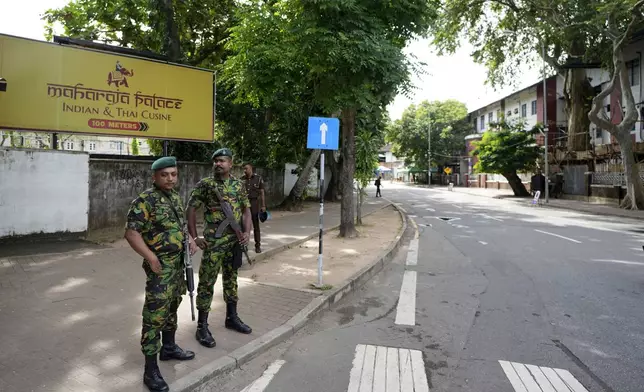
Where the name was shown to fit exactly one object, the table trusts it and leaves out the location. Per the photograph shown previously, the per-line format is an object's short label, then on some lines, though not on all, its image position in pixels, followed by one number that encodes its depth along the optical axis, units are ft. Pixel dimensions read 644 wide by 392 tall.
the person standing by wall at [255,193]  27.30
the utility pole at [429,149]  180.14
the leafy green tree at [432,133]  185.06
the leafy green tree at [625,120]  65.07
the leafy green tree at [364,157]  43.42
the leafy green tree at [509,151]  102.12
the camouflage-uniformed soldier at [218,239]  13.47
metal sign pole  19.82
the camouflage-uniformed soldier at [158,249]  10.49
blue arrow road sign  20.68
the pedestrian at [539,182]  96.13
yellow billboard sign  29.63
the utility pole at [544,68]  78.43
